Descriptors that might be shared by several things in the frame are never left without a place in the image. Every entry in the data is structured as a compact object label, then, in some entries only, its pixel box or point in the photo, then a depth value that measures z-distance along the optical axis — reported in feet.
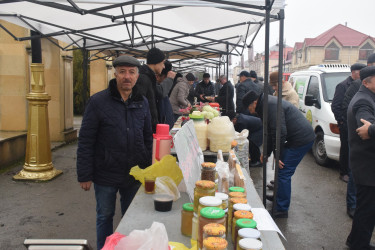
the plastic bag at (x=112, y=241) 5.20
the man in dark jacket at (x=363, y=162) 10.91
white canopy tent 13.44
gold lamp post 19.93
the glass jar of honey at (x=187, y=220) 6.13
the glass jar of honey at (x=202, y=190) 6.05
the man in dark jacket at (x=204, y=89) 46.01
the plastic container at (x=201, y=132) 10.42
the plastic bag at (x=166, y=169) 8.41
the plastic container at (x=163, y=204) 7.25
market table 5.77
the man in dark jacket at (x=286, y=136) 14.55
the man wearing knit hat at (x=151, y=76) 12.41
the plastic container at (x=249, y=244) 4.48
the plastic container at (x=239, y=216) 5.38
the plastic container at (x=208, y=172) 7.16
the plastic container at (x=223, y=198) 5.96
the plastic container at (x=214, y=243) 4.32
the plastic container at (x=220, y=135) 10.23
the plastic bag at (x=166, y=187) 7.91
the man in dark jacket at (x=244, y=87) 29.63
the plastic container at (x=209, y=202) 5.31
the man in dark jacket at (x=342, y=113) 19.53
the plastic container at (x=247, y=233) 4.75
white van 23.54
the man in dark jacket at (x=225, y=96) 35.15
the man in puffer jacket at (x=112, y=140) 9.43
